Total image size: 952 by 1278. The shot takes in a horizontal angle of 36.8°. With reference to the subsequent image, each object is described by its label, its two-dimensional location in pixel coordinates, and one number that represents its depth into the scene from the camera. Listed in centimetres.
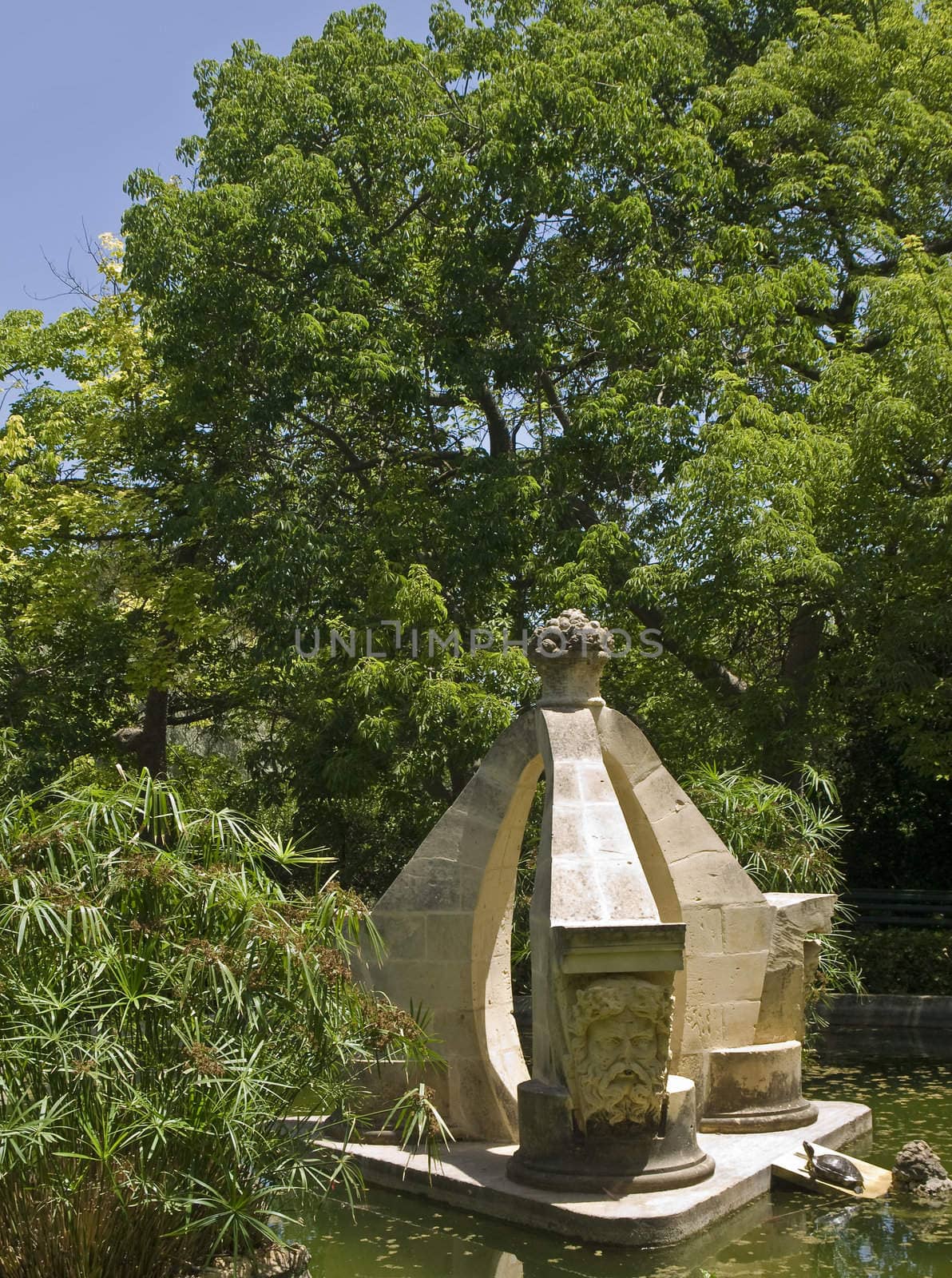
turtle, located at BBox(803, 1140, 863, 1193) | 683
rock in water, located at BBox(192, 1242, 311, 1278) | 511
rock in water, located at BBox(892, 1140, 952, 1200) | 686
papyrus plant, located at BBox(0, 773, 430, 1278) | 475
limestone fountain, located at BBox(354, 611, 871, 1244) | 612
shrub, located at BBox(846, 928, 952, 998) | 1345
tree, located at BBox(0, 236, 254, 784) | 1527
